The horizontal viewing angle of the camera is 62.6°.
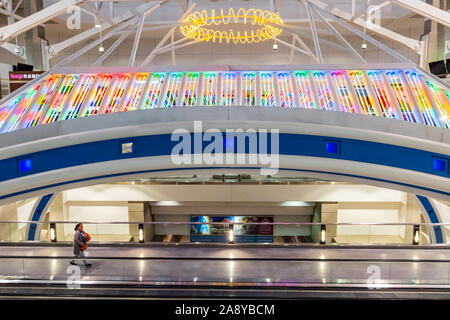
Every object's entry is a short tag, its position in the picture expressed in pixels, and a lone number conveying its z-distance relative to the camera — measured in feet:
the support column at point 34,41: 48.91
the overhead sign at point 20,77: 43.28
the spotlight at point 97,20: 50.14
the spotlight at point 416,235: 27.84
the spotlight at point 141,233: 28.46
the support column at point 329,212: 52.65
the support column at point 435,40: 46.37
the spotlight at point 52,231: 29.22
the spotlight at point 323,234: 27.07
